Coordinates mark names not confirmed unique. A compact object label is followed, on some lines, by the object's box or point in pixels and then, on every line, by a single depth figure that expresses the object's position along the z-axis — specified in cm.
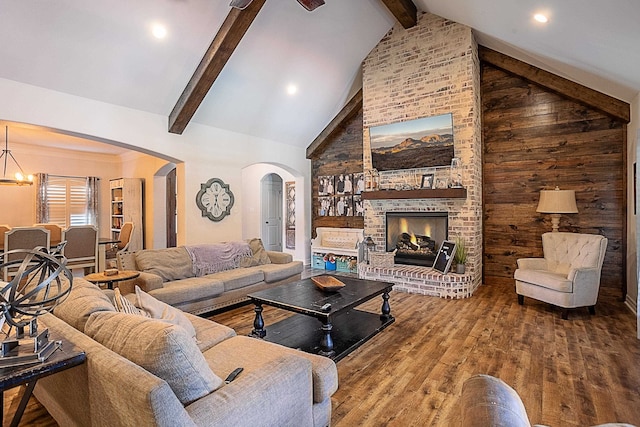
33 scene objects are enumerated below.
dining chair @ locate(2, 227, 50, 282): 425
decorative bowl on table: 333
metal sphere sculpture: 135
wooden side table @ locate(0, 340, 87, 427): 123
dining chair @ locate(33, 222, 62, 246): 589
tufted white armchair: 386
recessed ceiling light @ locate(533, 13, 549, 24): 352
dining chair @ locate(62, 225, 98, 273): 506
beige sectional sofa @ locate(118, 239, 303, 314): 365
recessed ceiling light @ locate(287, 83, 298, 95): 577
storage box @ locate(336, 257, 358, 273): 670
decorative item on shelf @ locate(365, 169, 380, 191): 609
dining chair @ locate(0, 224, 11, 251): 520
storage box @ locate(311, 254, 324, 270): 720
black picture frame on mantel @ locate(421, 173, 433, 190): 553
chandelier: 560
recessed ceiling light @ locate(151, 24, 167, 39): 380
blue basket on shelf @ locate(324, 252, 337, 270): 695
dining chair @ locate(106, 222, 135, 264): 627
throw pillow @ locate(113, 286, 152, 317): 201
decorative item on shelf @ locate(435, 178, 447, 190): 542
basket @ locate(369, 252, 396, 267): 565
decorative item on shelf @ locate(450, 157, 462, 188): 524
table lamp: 466
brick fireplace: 517
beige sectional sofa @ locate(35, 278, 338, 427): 119
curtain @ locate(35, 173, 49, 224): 710
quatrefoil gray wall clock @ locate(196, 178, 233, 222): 549
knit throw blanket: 446
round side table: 335
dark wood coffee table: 289
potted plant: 515
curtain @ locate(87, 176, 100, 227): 784
